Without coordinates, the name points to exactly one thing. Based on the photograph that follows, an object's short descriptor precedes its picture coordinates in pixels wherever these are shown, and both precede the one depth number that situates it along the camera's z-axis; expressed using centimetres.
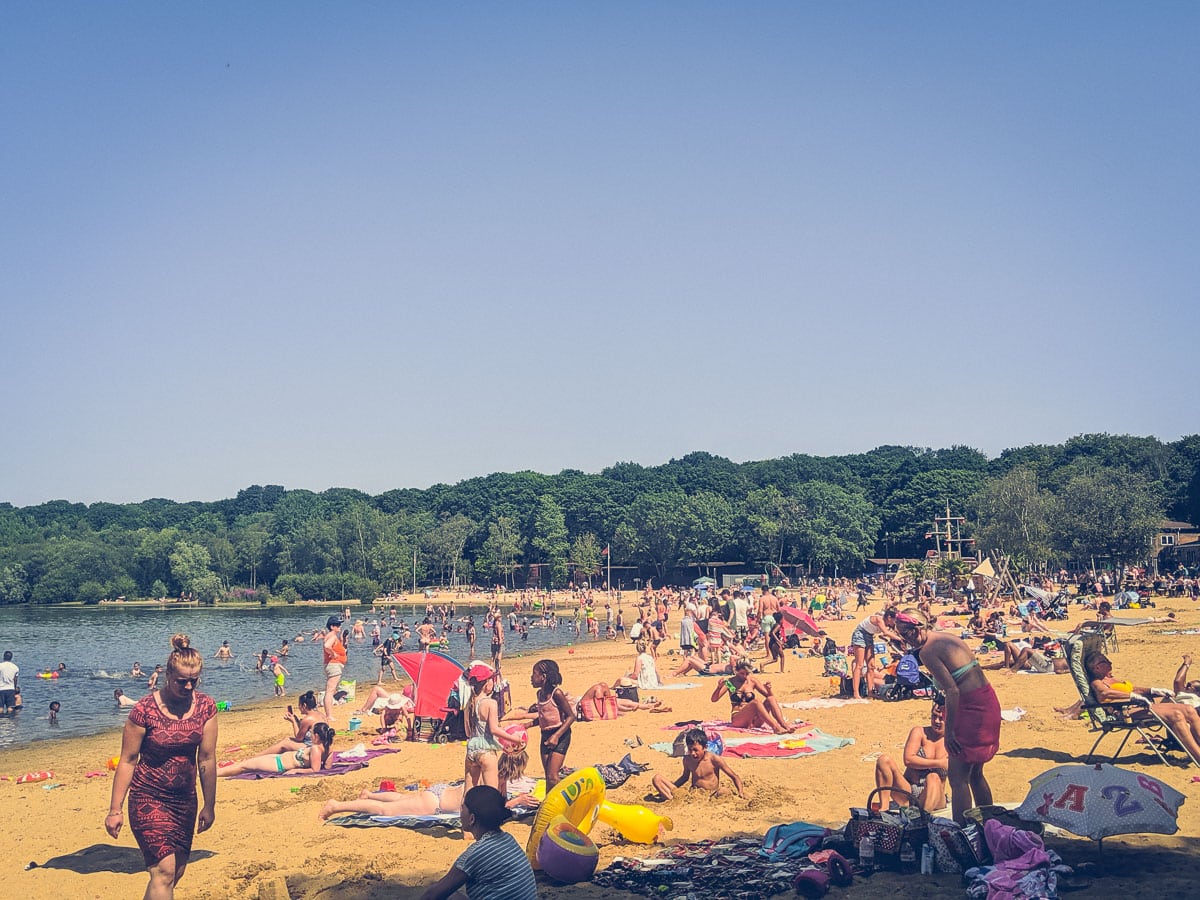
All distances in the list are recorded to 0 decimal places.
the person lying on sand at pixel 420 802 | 804
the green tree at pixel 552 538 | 8062
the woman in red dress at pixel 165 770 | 507
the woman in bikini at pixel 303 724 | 1083
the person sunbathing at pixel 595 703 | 1321
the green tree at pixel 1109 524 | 4384
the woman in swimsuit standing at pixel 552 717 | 766
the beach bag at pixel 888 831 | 596
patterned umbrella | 558
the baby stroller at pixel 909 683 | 1208
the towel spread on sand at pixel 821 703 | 1283
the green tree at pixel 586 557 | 7731
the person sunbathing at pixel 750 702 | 1129
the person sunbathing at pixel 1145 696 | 775
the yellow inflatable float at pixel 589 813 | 642
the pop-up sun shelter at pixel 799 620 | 1998
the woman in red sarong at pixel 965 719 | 620
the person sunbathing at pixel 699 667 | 1767
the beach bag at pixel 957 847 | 570
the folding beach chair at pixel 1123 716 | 812
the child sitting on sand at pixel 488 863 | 427
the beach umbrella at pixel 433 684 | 1227
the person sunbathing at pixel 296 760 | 1027
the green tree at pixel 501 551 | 8131
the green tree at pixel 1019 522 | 4647
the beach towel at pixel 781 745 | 994
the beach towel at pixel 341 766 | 1020
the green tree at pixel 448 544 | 8238
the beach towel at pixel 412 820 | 778
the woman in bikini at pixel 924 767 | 693
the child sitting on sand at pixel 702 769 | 819
